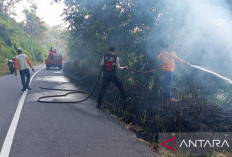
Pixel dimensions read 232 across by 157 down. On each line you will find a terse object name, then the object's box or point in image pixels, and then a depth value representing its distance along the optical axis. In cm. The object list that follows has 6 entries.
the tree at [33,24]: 5834
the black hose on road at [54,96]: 821
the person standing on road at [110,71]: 749
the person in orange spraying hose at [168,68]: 708
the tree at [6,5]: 3966
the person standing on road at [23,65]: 1018
